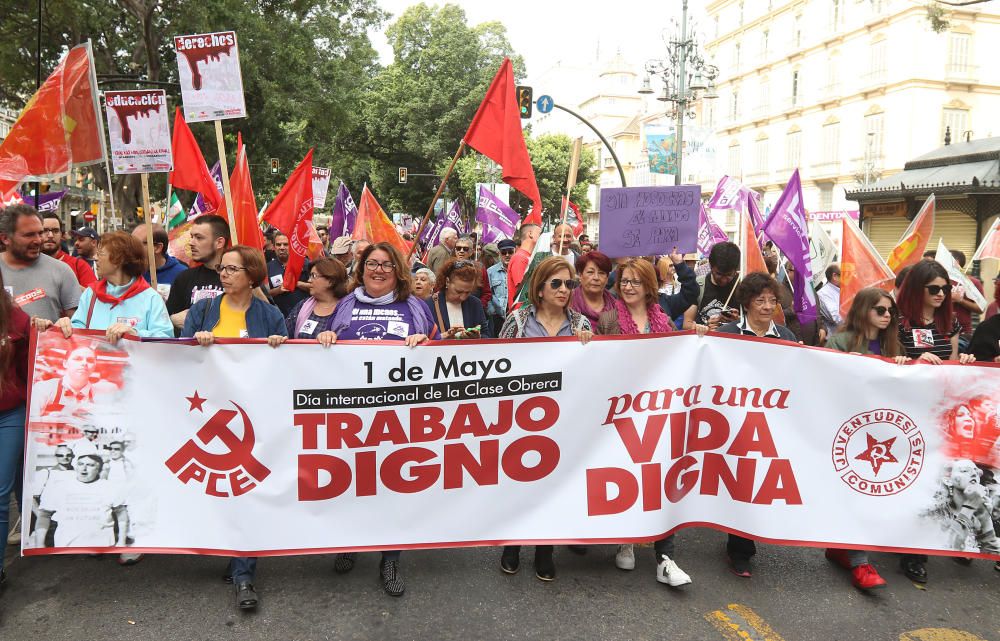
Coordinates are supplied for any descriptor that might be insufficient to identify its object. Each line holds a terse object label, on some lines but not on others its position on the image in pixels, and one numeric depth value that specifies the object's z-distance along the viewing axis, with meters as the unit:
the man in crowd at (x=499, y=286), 7.59
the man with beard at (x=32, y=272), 4.47
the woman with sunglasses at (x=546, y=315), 4.29
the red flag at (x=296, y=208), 8.41
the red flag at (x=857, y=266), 6.18
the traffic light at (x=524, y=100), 19.41
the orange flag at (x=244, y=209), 6.54
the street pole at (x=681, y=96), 24.14
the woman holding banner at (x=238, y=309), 4.20
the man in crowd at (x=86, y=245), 8.28
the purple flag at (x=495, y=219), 11.76
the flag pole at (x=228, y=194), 4.97
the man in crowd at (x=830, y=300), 7.84
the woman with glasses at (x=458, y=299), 5.91
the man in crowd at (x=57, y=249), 6.20
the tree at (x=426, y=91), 42.91
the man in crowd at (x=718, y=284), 5.89
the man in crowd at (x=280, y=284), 7.23
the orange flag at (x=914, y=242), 7.73
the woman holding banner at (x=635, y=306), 4.73
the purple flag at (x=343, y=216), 12.16
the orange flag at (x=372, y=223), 9.92
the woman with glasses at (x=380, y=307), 4.32
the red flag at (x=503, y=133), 6.21
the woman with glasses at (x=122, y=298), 4.23
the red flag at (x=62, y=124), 5.46
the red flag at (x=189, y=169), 8.69
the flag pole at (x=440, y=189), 5.52
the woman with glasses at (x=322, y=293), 5.00
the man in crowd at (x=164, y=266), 6.03
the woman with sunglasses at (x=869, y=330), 4.53
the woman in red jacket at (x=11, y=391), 3.74
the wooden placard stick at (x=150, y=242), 4.92
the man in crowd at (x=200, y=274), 5.30
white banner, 3.93
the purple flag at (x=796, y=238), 6.81
